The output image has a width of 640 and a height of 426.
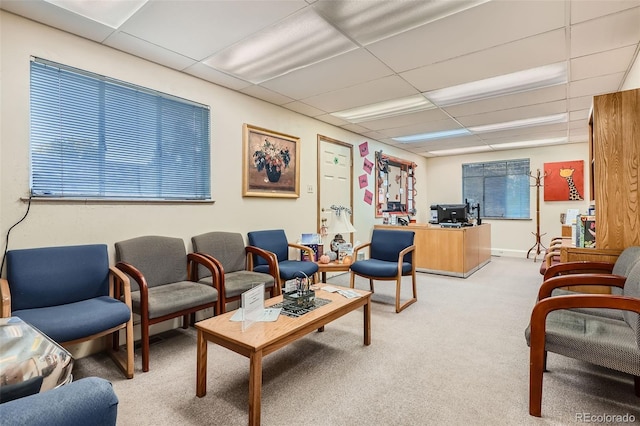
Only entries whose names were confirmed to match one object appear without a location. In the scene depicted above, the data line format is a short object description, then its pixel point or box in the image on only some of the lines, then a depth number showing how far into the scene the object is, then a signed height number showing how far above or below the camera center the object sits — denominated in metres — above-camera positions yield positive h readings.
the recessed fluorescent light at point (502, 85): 3.12 +1.32
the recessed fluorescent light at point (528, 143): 6.16 +1.29
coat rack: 6.63 -0.27
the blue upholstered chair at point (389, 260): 3.50 -0.63
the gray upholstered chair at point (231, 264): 2.82 -0.56
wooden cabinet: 2.31 +0.29
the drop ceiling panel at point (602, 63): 2.70 +1.30
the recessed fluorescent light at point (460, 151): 6.98 +1.30
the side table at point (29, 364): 0.81 -0.43
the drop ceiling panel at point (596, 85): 3.21 +1.29
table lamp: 3.99 -0.23
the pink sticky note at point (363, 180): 5.69 +0.50
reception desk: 5.05 -0.68
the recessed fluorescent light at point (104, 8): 2.09 +1.35
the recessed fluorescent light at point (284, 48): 2.36 +1.34
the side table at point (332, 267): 3.72 -0.68
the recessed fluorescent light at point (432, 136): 5.48 +1.31
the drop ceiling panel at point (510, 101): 3.61 +1.30
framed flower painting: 3.73 +0.57
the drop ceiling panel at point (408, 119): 4.44 +1.31
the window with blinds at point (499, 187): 6.98 +0.46
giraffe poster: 6.34 +0.53
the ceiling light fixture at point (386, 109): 3.99 +1.33
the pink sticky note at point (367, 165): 5.84 +0.79
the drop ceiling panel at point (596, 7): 2.05 +1.31
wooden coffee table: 1.65 -0.73
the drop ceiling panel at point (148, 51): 2.53 +1.35
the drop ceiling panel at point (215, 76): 3.05 +1.35
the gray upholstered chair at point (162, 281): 2.29 -0.61
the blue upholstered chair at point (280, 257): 3.33 -0.57
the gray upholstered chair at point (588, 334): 1.59 -0.68
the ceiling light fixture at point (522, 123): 4.64 +1.30
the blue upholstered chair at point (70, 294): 1.89 -0.58
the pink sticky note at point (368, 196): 5.84 +0.23
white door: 4.82 +0.49
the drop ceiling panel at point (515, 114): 4.11 +1.30
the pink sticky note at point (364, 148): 5.73 +1.08
